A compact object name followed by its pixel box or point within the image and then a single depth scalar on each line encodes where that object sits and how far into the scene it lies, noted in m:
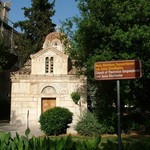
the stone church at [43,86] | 21.41
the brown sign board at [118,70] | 5.86
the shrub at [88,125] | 15.39
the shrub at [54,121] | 15.64
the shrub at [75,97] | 20.60
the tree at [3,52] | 21.77
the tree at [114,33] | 13.06
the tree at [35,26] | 29.13
